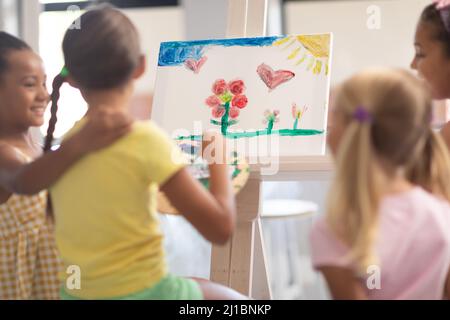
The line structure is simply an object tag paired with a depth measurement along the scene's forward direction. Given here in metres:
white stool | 3.59
